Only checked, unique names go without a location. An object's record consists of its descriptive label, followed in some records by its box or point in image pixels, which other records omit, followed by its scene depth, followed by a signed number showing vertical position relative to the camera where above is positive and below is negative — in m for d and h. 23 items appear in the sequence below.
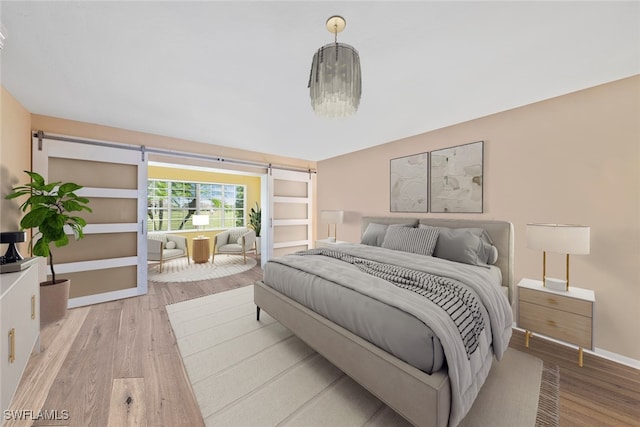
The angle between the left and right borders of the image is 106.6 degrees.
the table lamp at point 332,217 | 4.49 -0.08
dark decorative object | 1.91 -0.29
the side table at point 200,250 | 5.42 -0.89
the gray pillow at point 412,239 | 2.81 -0.32
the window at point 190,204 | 6.27 +0.21
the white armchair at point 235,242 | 5.46 -0.73
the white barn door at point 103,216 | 2.99 -0.08
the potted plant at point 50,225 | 2.41 -0.16
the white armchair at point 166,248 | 4.61 -0.78
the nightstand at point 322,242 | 4.46 -0.56
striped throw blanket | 1.38 -0.53
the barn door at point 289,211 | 5.09 +0.03
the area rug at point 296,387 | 1.44 -1.23
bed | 1.20 -0.75
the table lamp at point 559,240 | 1.94 -0.21
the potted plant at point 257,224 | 6.01 -0.32
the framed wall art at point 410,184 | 3.44 +0.45
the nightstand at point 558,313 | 1.93 -0.85
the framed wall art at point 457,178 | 2.92 +0.46
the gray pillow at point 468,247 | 2.55 -0.36
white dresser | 1.33 -0.77
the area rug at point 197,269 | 4.35 -1.20
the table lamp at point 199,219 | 5.89 -0.19
